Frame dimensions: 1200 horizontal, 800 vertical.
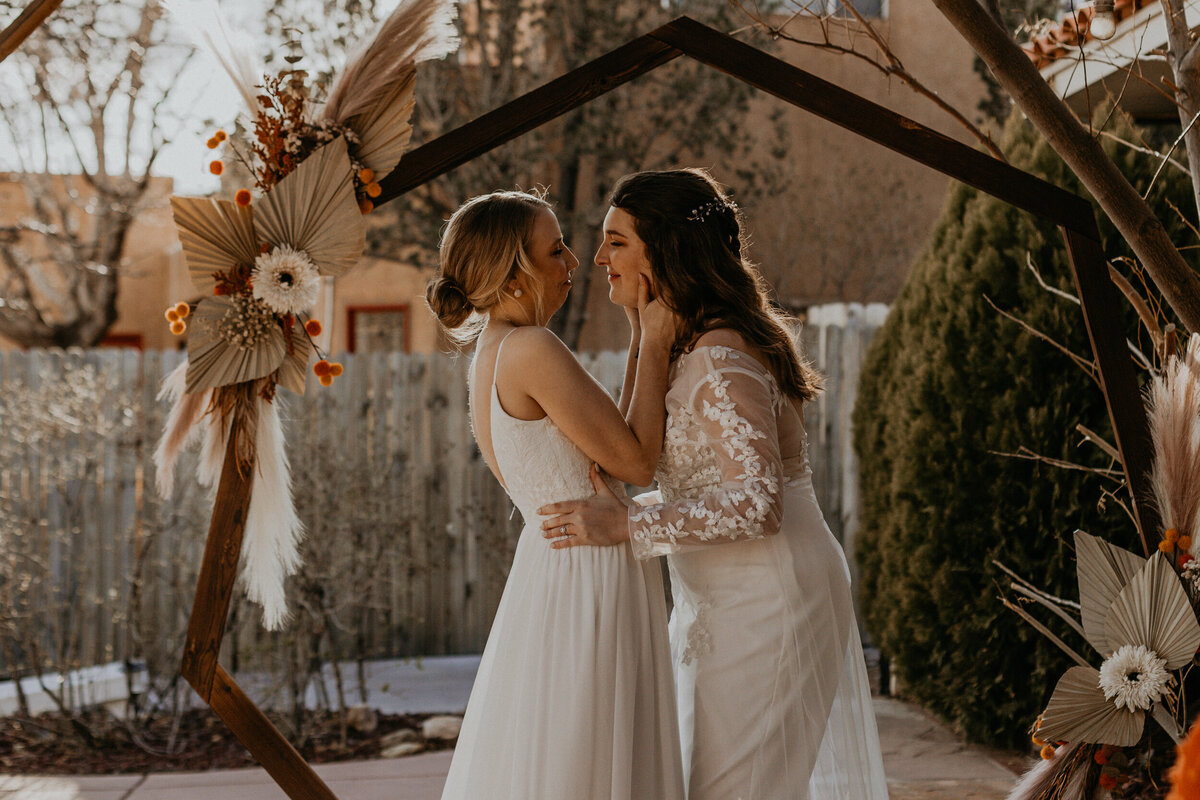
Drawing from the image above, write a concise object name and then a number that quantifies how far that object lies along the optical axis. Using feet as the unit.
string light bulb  9.54
